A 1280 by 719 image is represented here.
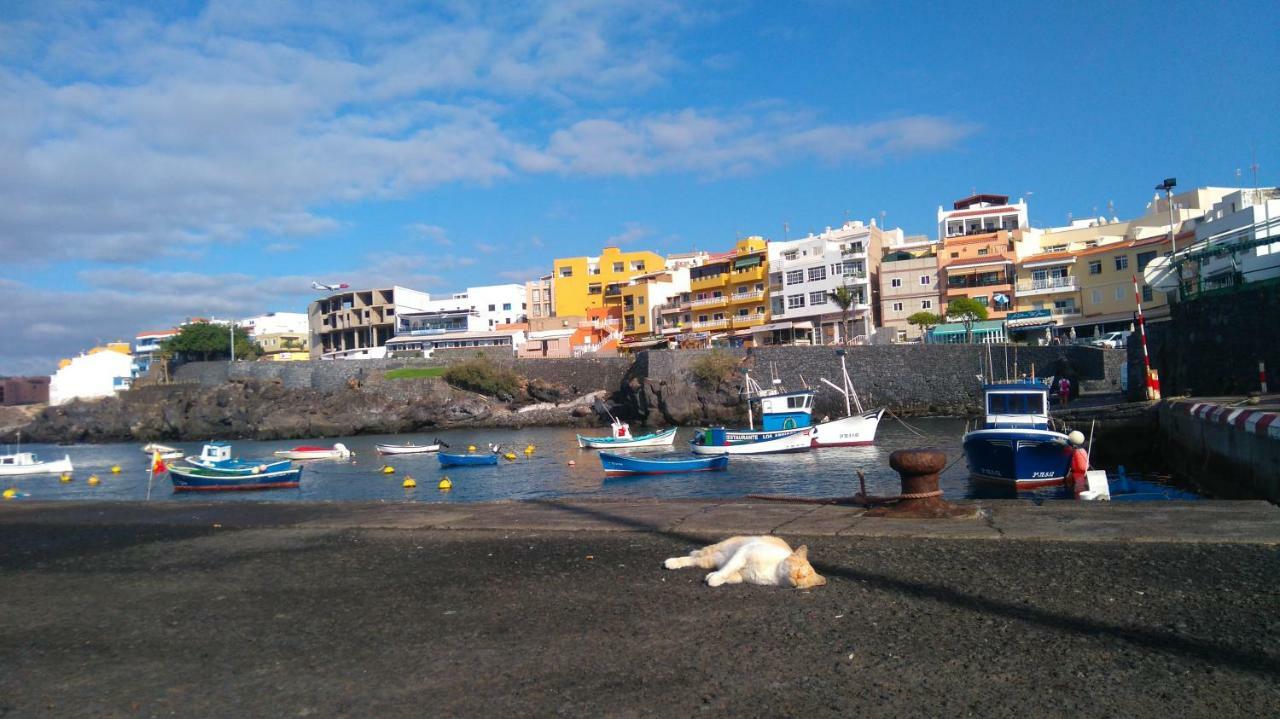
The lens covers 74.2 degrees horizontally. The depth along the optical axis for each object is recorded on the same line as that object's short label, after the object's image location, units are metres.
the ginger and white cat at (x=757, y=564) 6.79
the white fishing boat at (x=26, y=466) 47.38
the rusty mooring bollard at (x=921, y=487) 9.30
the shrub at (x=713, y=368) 67.06
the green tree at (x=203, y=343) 106.38
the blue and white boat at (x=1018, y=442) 22.05
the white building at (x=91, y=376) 125.62
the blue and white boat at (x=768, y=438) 40.16
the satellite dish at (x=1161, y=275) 38.56
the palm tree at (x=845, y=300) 76.56
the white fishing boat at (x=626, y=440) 44.91
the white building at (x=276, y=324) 131.38
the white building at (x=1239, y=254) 31.78
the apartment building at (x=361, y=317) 108.56
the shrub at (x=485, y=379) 78.94
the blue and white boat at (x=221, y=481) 36.50
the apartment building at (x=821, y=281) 78.69
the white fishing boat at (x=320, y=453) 50.16
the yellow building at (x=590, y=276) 106.38
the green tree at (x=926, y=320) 72.69
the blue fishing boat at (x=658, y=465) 35.28
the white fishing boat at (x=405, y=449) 50.06
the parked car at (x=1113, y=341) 59.25
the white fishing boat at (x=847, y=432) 41.88
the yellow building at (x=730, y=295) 85.75
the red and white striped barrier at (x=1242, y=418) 14.85
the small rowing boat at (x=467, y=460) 42.34
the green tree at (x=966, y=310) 70.12
